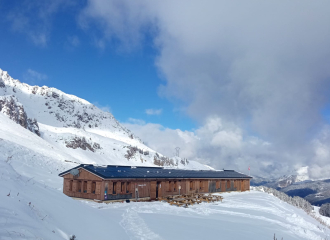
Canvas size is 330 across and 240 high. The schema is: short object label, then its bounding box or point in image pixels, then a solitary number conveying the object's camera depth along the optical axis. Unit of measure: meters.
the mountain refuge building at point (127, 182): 26.66
